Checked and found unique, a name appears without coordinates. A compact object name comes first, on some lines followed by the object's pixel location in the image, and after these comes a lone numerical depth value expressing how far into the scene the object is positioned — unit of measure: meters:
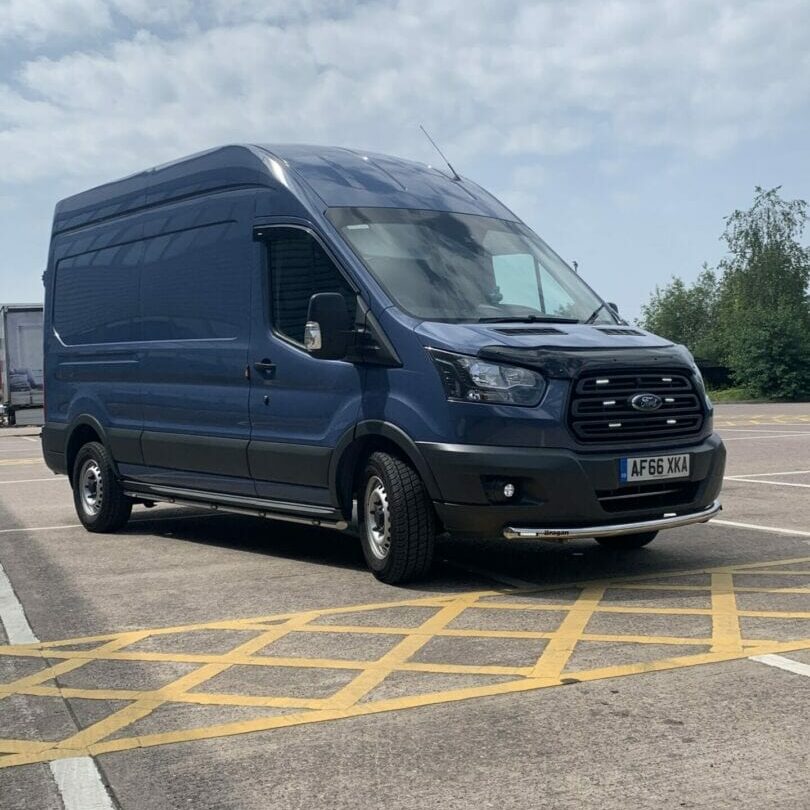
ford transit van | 6.75
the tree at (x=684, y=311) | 125.62
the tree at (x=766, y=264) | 81.31
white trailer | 31.43
